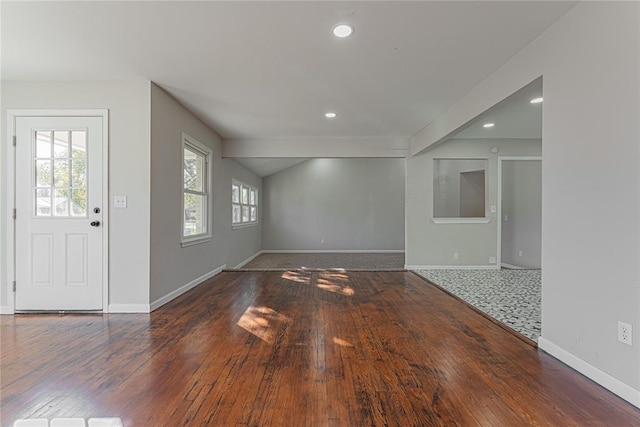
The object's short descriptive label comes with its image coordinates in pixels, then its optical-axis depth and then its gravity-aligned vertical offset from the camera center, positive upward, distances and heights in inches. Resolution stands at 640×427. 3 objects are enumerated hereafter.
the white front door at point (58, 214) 129.2 -1.6
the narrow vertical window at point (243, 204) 276.5 +7.3
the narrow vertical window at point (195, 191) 168.9 +11.3
